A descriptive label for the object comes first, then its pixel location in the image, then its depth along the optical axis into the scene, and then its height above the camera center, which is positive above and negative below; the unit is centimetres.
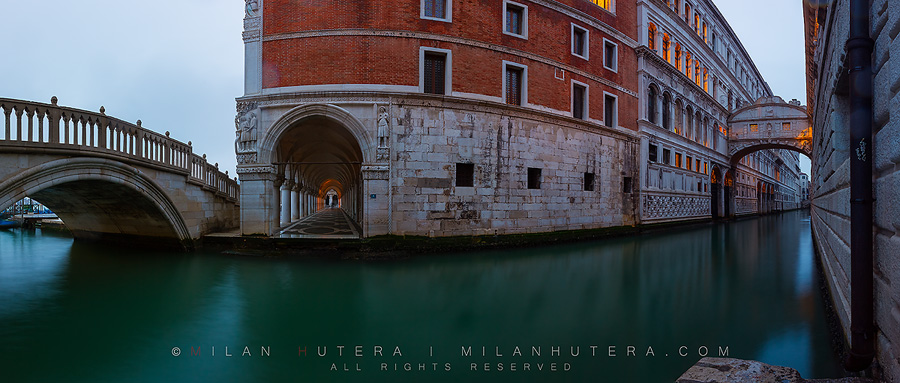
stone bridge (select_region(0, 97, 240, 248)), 730 +35
